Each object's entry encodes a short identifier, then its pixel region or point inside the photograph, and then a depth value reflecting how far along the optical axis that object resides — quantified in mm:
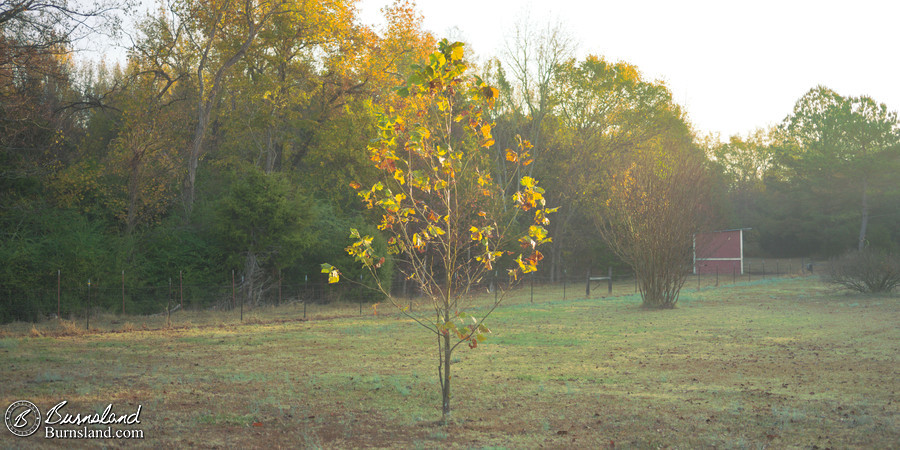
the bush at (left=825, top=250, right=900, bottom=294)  22859
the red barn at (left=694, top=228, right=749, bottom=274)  41938
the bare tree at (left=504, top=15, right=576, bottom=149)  35469
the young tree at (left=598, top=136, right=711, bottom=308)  20078
